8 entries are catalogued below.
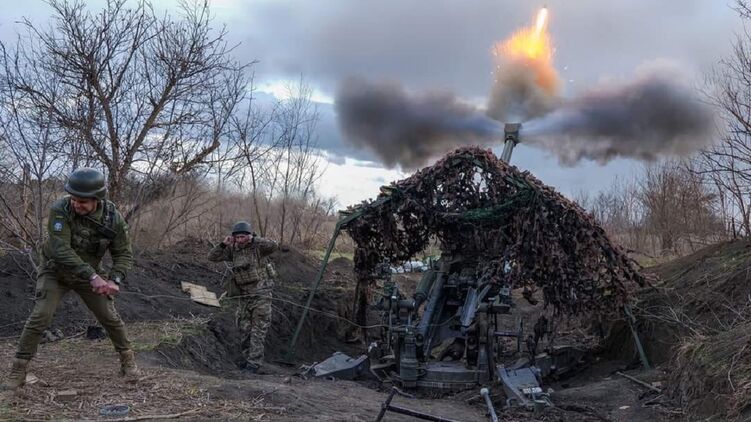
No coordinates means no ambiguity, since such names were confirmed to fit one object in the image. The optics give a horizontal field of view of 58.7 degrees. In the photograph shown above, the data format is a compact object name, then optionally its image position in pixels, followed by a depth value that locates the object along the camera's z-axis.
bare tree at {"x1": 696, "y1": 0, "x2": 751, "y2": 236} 12.55
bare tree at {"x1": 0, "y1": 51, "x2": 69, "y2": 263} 10.30
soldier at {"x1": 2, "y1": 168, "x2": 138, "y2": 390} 6.10
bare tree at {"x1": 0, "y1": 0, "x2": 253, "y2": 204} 11.92
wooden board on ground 11.93
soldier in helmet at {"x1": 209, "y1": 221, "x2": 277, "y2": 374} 9.55
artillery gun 9.48
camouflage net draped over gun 10.21
